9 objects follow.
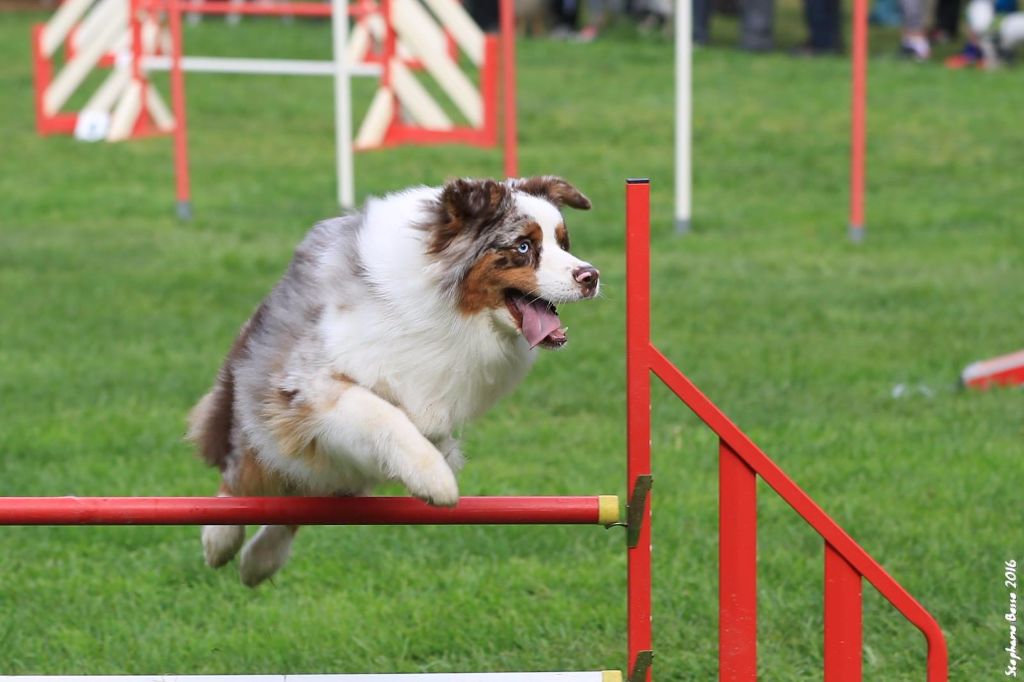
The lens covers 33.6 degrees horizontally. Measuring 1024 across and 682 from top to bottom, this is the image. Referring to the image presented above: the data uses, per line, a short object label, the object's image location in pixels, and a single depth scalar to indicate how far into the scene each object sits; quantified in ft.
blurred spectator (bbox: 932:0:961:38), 61.67
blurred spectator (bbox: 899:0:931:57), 58.08
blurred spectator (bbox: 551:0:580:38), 65.10
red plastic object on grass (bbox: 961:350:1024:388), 23.91
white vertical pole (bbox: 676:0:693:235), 33.45
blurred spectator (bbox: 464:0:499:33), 63.62
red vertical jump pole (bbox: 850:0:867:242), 32.73
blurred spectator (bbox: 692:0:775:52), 59.62
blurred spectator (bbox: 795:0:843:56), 58.23
